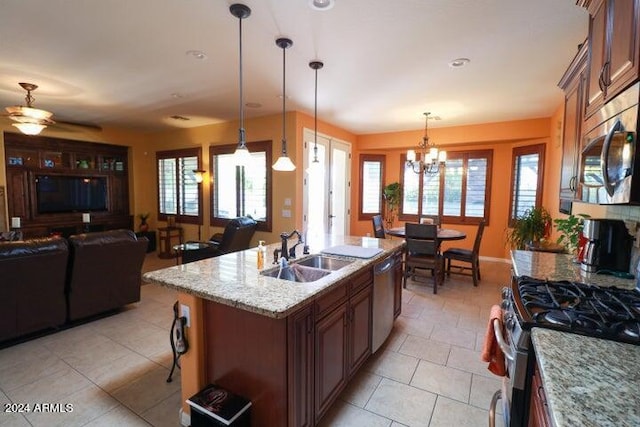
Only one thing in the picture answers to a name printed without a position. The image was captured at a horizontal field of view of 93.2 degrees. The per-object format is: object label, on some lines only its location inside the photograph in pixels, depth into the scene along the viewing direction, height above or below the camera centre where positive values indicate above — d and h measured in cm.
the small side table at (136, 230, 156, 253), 668 -99
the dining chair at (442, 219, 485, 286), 456 -90
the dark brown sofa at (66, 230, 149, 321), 304 -86
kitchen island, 155 -81
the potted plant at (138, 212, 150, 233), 684 -70
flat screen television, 555 -5
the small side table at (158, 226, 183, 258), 629 -97
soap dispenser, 220 -49
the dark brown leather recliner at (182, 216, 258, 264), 458 -78
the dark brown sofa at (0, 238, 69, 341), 262 -87
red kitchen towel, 161 -84
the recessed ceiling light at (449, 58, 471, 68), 285 +129
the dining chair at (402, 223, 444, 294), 424 -77
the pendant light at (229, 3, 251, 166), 211 +38
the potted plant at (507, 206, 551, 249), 414 -42
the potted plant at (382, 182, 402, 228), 672 -8
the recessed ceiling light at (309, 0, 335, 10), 200 +128
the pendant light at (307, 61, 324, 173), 294 +127
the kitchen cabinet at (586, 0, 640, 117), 127 +72
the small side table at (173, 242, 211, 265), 447 -82
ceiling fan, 356 +89
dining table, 441 -59
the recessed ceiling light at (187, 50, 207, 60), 279 +131
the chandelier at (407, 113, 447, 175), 460 +62
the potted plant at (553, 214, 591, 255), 262 -26
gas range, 118 -50
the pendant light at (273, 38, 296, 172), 255 +30
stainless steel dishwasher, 254 -93
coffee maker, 201 -32
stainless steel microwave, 125 +18
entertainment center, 528 +12
